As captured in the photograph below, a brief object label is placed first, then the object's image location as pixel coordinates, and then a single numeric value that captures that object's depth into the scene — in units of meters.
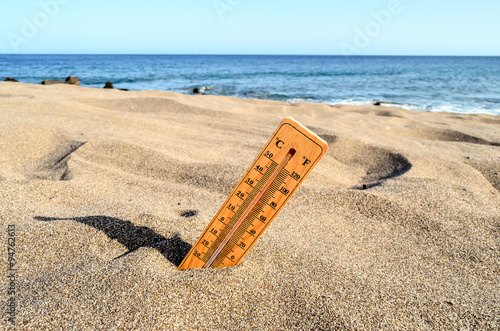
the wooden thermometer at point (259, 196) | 0.44
